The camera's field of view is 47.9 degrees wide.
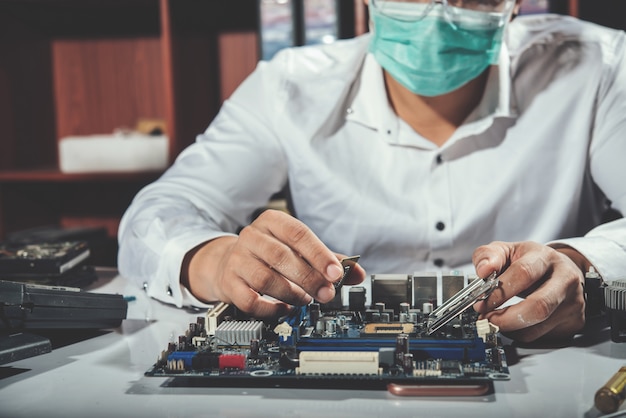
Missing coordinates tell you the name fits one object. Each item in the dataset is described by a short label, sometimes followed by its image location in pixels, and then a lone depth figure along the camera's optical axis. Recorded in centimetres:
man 141
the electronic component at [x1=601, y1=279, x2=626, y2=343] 86
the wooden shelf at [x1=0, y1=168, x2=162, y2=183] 244
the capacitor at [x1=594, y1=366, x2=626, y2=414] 66
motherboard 73
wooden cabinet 252
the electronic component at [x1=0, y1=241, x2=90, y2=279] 116
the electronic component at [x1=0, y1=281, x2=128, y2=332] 85
